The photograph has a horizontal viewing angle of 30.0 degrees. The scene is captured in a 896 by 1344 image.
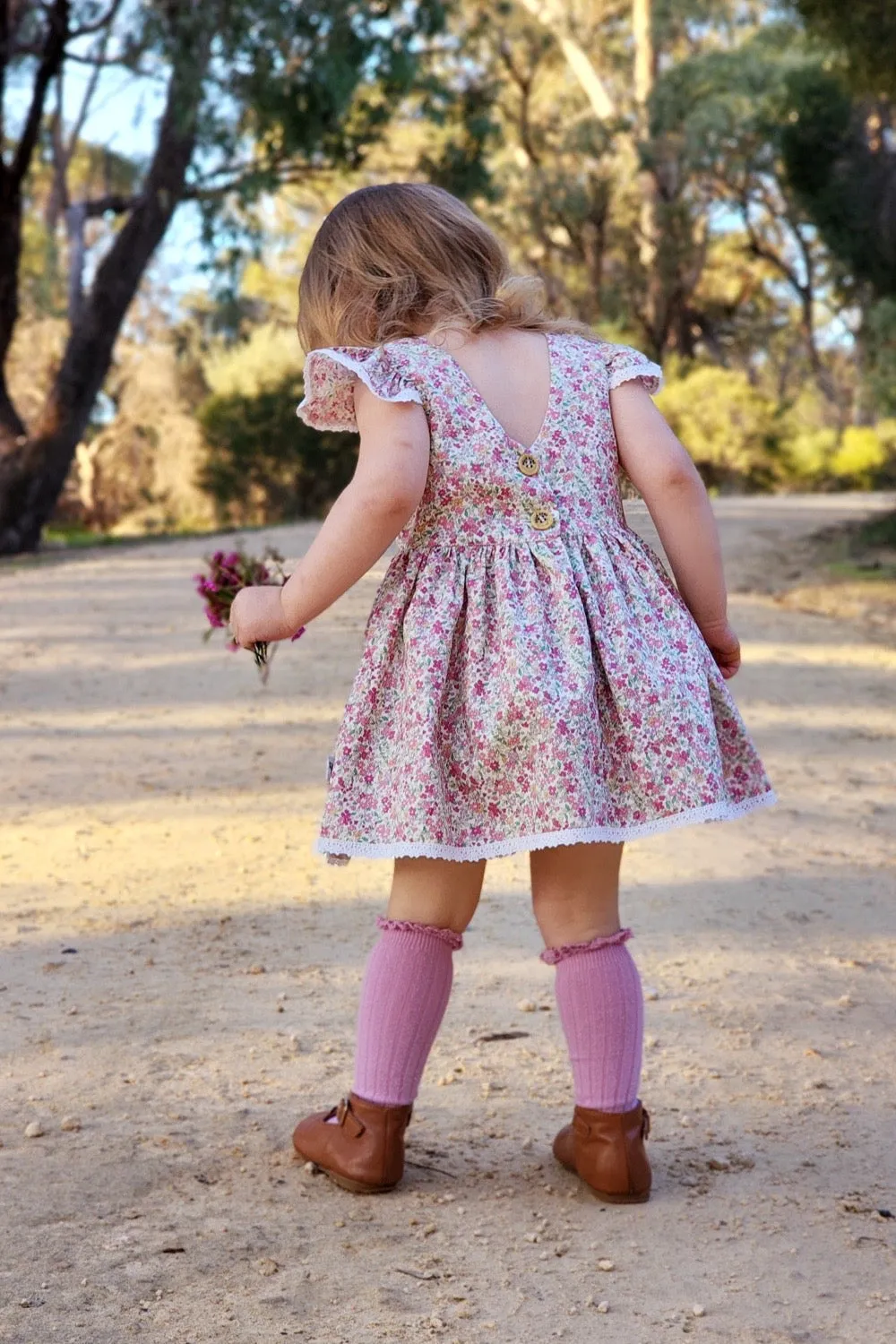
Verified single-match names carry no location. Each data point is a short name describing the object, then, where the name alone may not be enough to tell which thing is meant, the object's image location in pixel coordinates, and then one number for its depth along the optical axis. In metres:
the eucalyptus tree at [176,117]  12.50
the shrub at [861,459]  26.03
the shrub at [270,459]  21.11
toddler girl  2.38
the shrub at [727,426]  25.55
